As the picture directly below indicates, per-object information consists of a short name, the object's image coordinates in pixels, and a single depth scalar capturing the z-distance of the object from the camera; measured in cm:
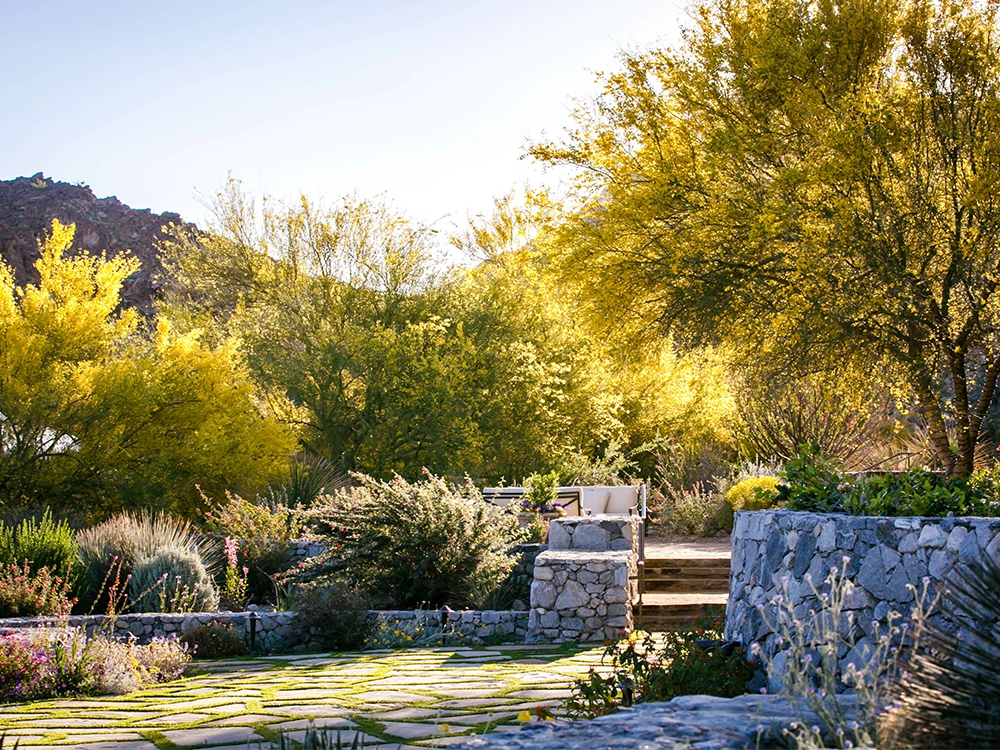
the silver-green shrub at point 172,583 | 997
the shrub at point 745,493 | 1418
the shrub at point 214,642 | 922
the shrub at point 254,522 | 1223
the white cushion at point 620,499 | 1459
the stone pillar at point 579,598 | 927
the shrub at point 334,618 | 935
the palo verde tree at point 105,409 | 1401
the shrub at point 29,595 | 929
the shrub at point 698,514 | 1552
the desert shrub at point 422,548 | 1019
